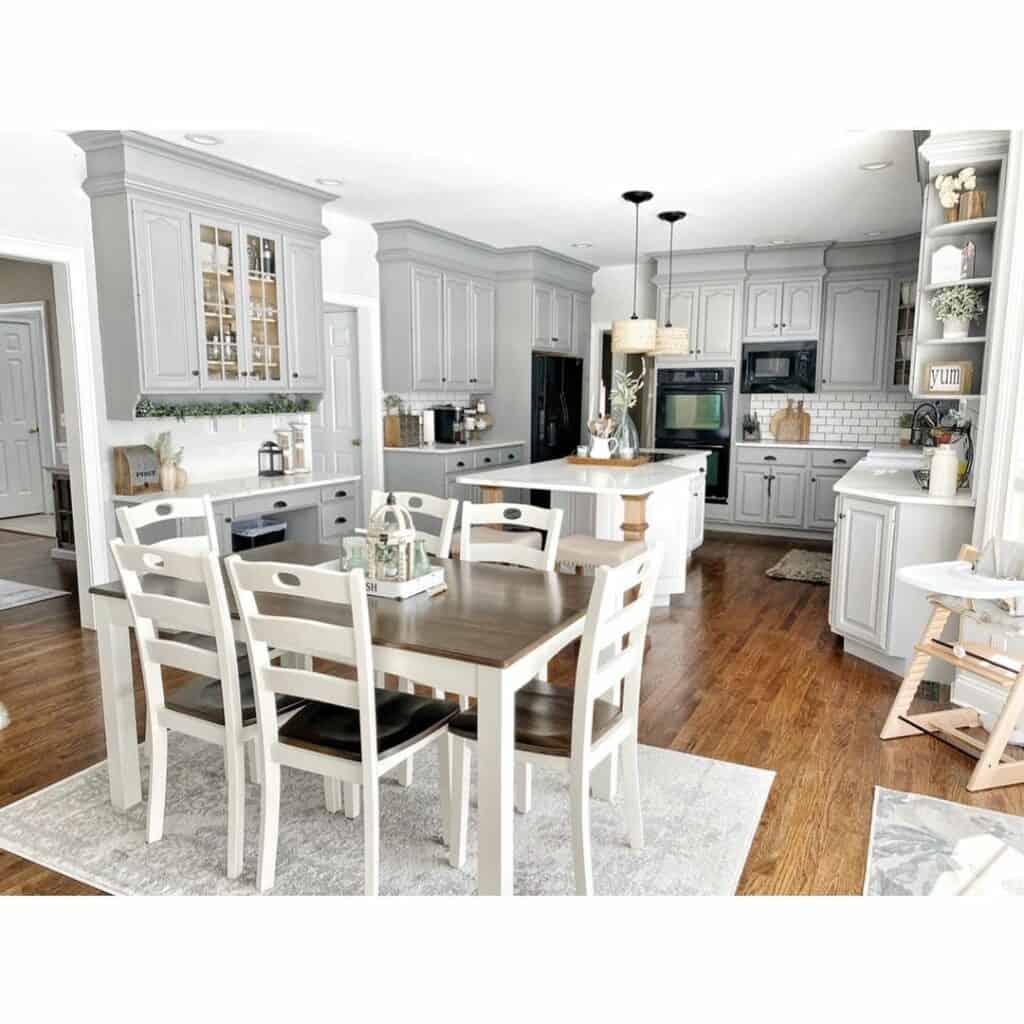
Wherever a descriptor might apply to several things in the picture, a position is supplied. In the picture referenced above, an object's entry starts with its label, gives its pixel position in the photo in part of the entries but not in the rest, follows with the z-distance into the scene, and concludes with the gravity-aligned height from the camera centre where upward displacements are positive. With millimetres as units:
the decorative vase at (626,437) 5285 -308
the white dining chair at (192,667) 2189 -780
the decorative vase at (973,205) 3584 +819
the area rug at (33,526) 7285 -1264
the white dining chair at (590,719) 2008 -903
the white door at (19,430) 7805 -391
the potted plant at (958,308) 3631 +368
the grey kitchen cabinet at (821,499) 6973 -933
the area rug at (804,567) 5730 -1308
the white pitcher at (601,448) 5268 -380
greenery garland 4469 -111
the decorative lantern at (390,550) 2375 -468
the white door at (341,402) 6188 -92
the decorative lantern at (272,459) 5262 -449
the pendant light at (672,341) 5258 +319
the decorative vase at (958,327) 3664 +286
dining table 1920 -642
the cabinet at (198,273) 4090 +651
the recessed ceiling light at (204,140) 4066 +1256
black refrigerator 7363 -160
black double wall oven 7402 -240
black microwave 7117 +197
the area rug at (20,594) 4948 -1290
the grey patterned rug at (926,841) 2229 -1335
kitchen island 4449 -640
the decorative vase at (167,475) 4559 -477
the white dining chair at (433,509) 3088 -468
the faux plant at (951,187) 3588 +901
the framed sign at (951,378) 3693 +56
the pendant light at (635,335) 4902 +332
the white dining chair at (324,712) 1957 -829
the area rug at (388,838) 2236 -1345
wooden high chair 2732 -981
